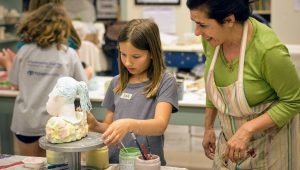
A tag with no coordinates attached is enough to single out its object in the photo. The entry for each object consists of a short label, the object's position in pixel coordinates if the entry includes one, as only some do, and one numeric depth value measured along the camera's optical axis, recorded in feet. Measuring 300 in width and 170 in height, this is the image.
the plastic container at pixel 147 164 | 5.30
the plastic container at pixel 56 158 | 6.09
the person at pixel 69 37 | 10.31
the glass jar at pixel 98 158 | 5.96
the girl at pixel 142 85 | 6.50
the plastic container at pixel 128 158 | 5.70
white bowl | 6.06
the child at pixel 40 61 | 9.71
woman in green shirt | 5.56
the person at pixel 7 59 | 10.69
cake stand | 5.23
